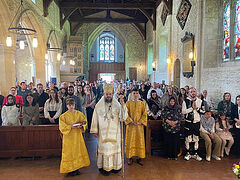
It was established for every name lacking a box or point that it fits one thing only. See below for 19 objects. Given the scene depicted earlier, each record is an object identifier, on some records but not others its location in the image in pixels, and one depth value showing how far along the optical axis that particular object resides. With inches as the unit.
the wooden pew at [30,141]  189.0
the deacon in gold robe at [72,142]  155.2
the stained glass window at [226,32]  298.7
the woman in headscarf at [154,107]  221.2
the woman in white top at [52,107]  206.4
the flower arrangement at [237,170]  93.9
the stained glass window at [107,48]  1107.3
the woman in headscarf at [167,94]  251.6
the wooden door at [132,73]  879.1
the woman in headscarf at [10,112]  200.7
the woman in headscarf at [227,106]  221.9
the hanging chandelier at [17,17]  314.7
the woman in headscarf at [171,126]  189.2
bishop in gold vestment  158.4
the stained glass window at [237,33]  275.5
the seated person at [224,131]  200.5
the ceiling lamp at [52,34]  514.1
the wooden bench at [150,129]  204.8
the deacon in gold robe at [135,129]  180.4
